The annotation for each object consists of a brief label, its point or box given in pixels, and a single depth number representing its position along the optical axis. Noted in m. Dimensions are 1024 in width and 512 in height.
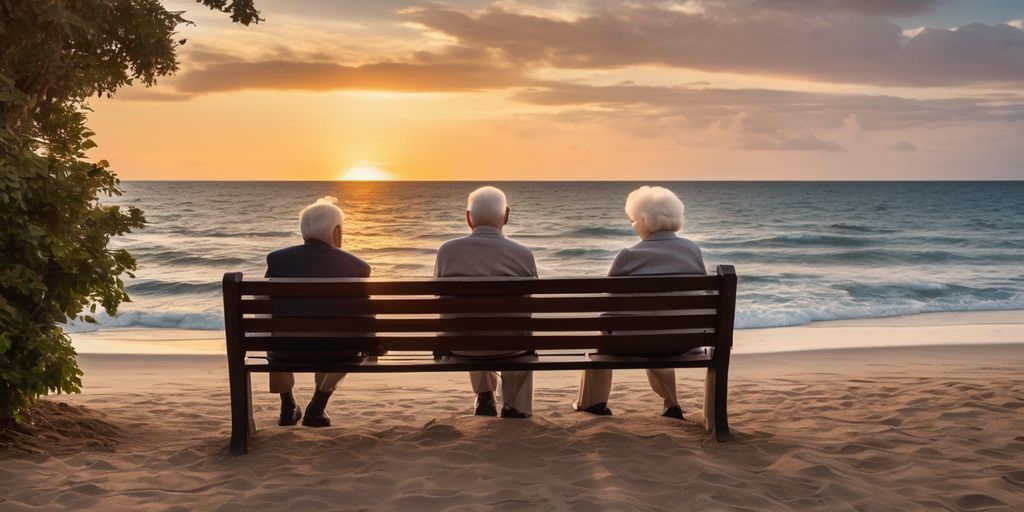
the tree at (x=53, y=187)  4.79
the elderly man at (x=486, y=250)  5.37
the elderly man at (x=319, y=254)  5.42
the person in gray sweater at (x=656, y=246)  5.33
